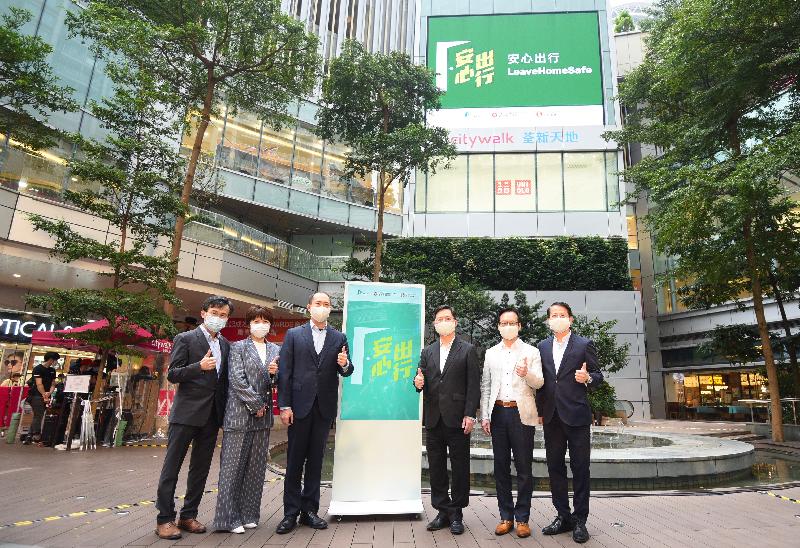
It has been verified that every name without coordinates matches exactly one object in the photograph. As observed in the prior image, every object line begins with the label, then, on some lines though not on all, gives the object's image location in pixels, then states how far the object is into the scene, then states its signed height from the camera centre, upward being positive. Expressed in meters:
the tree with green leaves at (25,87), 9.55 +5.56
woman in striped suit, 4.13 -0.56
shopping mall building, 20.89 +9.69
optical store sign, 15.88 +1.21
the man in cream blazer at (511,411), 4.25 -0.23
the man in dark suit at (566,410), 4.19 -0.20
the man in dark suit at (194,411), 4.05 -0.33
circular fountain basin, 6.77 -1.05
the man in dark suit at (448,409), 4.32 -0.24
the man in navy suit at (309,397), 4.30 -0.19
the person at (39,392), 10.42 -0.59
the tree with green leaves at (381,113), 16.12 +9.08
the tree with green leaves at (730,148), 11.72 +6.90
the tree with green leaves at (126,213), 9.66 +3.29
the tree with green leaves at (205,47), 12.06 +8.42
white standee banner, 4.65 -0.27
